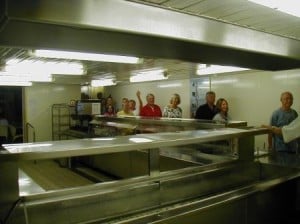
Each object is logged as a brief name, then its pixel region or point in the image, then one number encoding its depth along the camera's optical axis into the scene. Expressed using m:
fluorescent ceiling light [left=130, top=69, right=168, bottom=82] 4.64
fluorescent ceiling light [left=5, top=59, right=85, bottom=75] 3.47
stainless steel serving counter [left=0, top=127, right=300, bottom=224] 1.22
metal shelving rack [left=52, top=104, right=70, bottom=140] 7.29
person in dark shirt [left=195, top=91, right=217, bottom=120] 4.32
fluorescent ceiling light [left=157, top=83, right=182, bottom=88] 5.97
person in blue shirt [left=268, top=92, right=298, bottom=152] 3.31
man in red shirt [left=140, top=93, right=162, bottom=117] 4.92
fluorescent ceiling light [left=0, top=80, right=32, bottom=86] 5.68
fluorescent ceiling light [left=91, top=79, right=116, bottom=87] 6.18
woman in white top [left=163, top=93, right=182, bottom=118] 4.59
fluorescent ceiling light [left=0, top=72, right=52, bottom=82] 4.71
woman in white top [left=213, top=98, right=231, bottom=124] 4.07
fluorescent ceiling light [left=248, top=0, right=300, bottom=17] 1.17
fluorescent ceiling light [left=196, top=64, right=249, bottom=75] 3.88
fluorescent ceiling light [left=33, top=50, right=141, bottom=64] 2.26
